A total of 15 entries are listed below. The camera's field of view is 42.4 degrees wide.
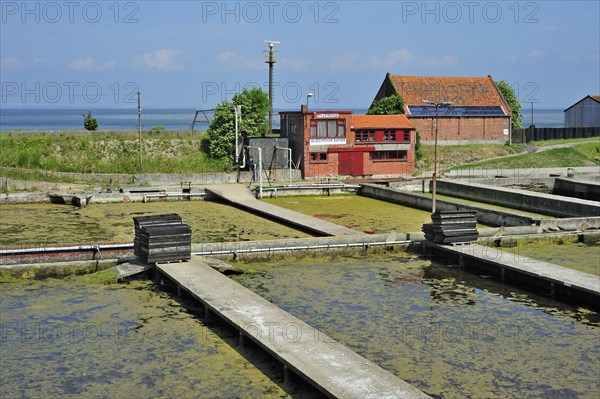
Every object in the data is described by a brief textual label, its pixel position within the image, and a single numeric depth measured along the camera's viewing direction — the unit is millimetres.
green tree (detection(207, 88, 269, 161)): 58812
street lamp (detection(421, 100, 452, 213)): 37350
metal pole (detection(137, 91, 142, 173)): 57719
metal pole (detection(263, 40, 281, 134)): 62875
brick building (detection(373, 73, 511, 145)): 69438
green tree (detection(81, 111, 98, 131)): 65312
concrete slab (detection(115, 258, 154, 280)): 24641
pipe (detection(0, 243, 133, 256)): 26547
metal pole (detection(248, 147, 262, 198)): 47362
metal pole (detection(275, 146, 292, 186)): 53969
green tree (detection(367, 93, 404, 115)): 68500
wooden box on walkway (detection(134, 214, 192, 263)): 25094
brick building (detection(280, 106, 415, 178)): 55284
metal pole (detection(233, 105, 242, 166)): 55156
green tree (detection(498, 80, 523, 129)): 83500
